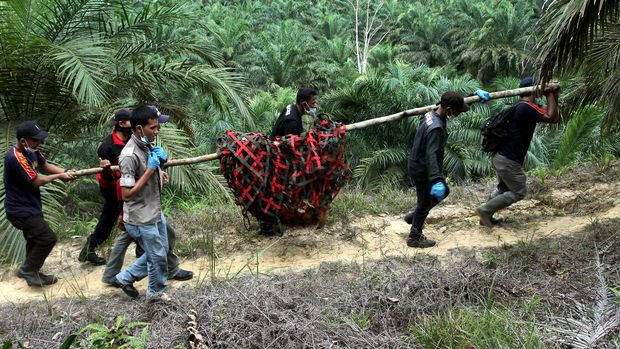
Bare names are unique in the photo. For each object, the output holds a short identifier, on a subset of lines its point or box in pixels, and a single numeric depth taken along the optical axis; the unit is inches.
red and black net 215.0
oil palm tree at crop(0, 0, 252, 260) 272.1
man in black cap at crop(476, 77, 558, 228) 225.6
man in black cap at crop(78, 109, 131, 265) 209.8
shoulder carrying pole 209.6
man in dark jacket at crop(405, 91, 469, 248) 213.8
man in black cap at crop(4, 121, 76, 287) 199.9
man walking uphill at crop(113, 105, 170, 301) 175.8
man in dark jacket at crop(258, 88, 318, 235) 236.2
